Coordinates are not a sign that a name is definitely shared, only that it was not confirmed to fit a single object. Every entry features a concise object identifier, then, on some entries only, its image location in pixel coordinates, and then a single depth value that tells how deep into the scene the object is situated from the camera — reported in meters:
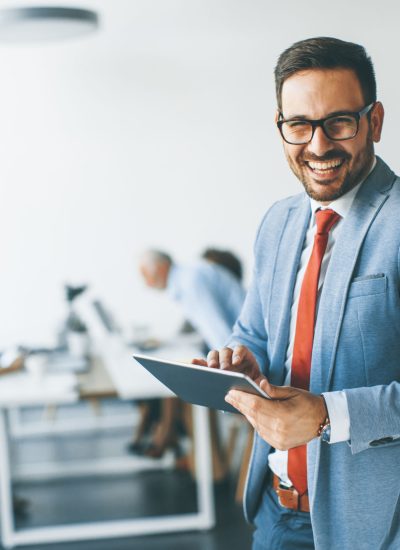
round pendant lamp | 3.90
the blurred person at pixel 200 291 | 3.88
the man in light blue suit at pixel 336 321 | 1.43
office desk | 3.73
